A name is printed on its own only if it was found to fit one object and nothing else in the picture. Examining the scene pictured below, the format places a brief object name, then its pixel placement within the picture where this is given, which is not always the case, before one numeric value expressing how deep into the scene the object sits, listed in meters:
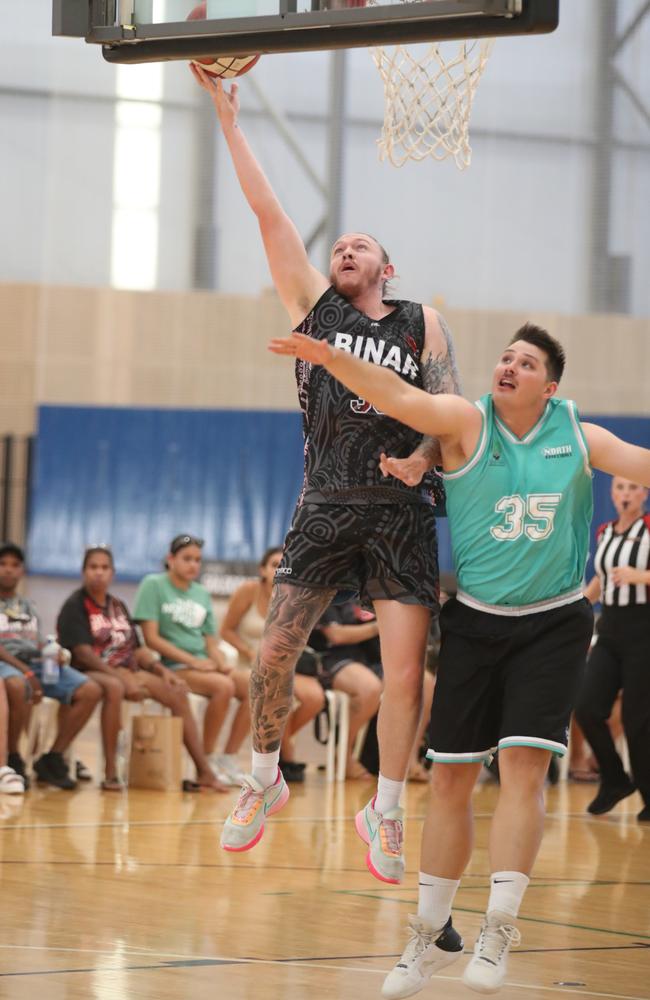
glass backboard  9.42
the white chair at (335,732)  21.22
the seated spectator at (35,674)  19.39
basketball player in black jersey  10.05
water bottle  19.12
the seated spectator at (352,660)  21.30
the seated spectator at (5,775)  18.37
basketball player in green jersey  9.09
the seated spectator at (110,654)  19.92
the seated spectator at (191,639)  20.52
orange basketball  10.49
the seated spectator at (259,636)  20.86
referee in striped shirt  18.33
